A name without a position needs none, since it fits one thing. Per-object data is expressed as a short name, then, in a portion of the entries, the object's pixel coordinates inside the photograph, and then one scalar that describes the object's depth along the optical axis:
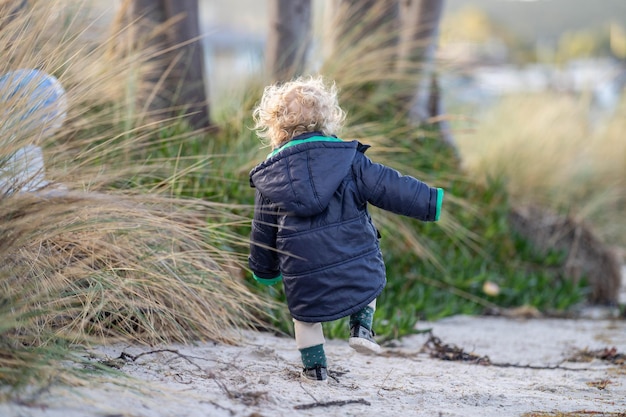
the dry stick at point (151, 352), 6.23
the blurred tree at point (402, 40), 12.01
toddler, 6.28
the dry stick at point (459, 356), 8.07
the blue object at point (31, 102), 6.32
